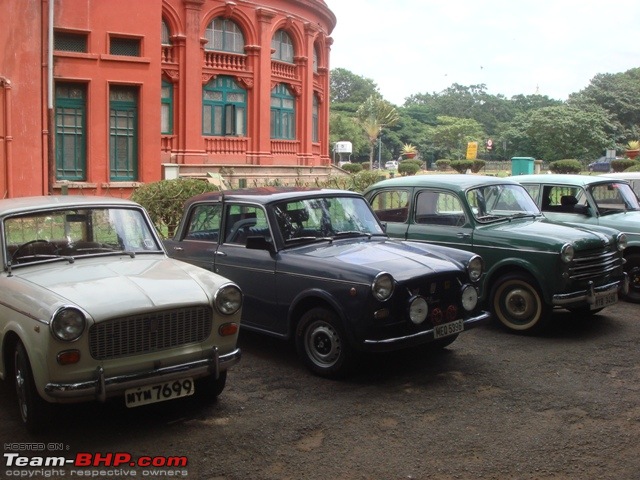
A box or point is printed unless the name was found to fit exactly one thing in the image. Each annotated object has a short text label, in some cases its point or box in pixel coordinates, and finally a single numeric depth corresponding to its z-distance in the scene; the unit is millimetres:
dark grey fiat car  6031
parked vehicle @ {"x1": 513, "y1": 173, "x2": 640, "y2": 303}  9914
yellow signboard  55312
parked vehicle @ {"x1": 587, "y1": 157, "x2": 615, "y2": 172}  49009
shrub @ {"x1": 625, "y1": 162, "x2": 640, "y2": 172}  35281
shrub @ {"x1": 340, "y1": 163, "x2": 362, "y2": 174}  56131
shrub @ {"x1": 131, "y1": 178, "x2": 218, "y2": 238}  14156
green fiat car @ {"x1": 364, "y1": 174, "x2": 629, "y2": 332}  7895
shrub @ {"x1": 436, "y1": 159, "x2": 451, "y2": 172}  62844
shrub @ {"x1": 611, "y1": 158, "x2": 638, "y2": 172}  39438
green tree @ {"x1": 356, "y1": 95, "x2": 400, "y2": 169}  79562
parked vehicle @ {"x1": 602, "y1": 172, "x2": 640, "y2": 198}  11966
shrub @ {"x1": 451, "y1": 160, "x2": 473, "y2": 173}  49734
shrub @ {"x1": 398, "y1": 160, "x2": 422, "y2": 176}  52750
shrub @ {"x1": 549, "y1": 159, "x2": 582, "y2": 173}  39878
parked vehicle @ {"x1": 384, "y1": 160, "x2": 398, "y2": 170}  89462
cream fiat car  4633
